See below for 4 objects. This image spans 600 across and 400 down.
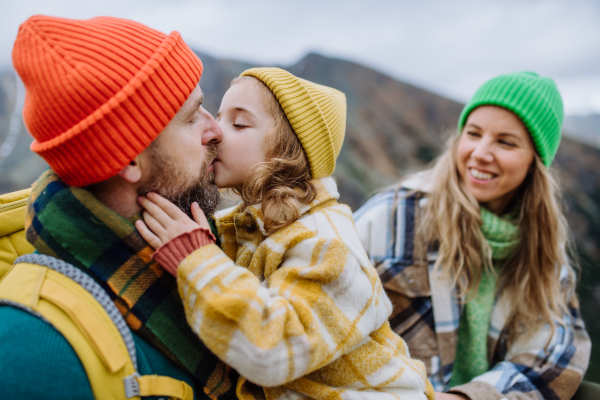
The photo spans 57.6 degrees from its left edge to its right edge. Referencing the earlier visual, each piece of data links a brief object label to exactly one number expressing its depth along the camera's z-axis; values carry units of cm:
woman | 98
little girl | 61
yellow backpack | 59
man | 59
